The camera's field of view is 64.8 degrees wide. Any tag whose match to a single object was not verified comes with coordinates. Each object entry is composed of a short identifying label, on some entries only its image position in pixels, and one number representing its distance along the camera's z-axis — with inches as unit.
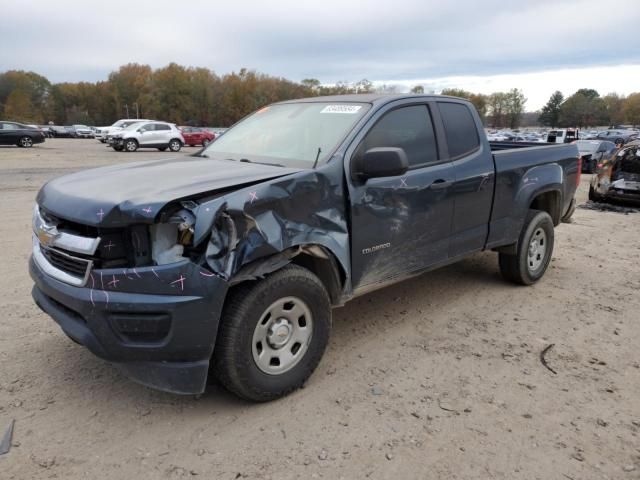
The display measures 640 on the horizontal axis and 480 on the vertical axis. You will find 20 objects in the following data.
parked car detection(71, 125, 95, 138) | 2411.4
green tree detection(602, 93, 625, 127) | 4901.6
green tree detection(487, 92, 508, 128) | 5595.5
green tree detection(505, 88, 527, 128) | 5531.5
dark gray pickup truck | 105.8
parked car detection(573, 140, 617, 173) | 727.1
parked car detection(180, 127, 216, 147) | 1390.3
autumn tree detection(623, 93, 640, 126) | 4742.9
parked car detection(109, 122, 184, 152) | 1077.8
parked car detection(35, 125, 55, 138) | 2292.1
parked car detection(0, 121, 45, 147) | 1079.6
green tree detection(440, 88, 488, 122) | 4972.4
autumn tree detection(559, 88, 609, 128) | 4751.5
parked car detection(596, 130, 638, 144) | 1545.3
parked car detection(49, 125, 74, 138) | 2357.3
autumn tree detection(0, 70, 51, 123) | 4074.6
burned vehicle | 429.7
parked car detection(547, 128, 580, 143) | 1261.1
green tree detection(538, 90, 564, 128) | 5068.9
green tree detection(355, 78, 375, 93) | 4214.6
